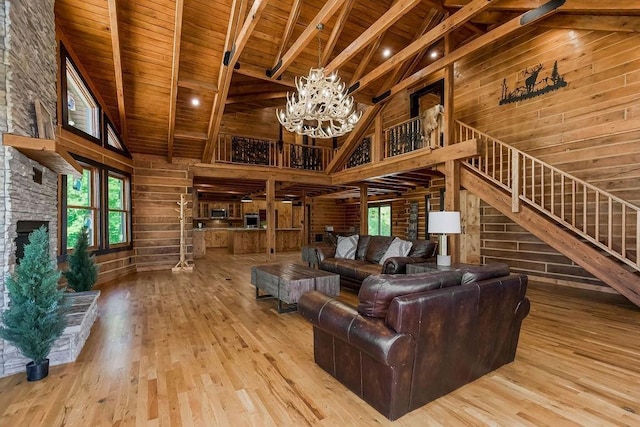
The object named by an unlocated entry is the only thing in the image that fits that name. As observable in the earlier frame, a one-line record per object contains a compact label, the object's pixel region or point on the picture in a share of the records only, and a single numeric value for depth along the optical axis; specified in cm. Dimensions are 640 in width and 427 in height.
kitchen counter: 997
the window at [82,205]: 490
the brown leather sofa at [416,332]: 174
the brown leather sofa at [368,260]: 431
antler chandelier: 409
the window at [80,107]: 477
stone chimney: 235
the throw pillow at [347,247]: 561
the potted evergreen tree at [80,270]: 406
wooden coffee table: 362
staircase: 382
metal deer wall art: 532
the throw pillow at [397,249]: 473
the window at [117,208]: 612
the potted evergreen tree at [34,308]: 218
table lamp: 361
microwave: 1300
